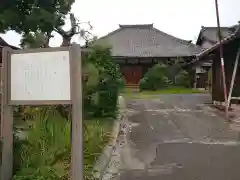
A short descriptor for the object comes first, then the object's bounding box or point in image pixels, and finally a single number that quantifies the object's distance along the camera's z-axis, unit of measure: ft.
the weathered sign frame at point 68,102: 16.21
